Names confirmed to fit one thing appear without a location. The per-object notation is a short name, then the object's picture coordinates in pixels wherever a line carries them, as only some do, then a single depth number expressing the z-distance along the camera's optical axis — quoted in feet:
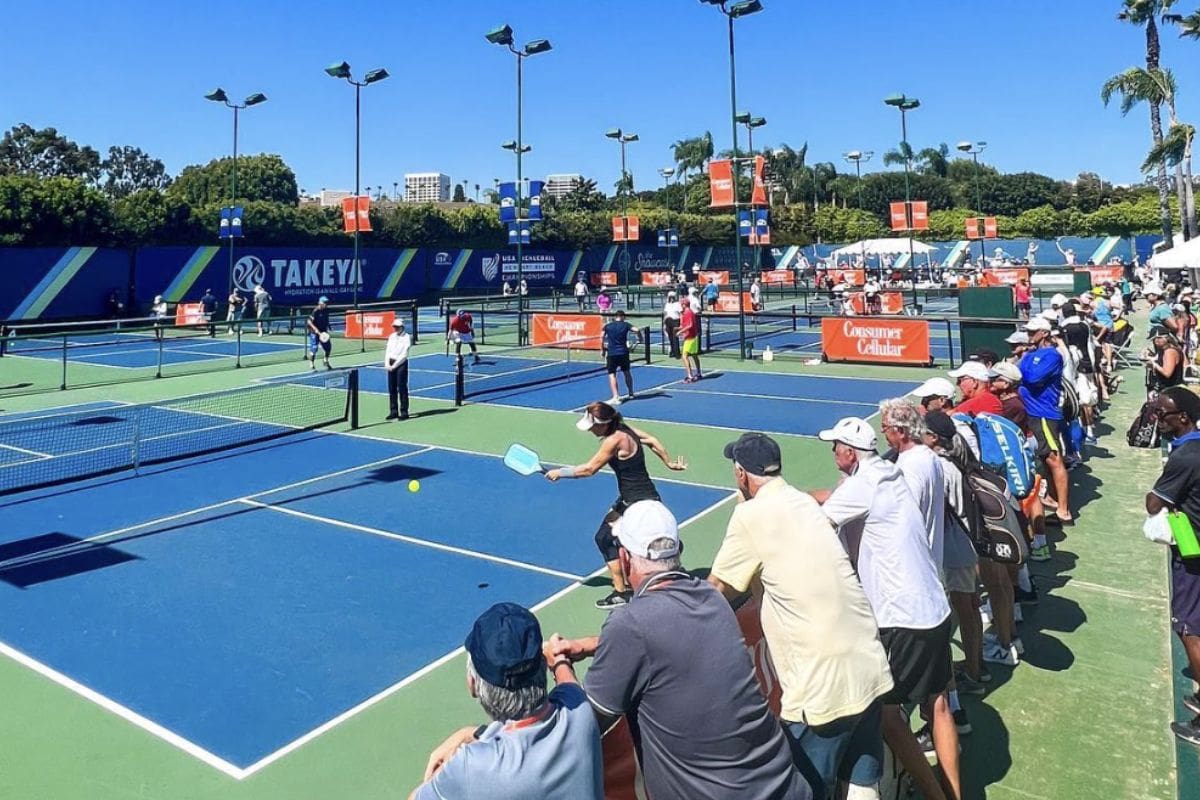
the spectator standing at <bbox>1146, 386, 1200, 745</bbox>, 16.16
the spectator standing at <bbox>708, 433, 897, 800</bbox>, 11.14
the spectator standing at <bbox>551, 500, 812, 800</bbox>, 9.30
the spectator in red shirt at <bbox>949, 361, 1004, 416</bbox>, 23.25
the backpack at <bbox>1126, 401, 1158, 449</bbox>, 25.22
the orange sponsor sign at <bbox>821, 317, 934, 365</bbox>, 73.51
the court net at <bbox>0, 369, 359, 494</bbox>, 42.16
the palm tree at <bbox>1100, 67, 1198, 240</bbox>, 106.73
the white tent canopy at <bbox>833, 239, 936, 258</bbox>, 140.44
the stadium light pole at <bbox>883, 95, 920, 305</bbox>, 106.42
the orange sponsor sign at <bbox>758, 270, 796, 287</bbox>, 183.62
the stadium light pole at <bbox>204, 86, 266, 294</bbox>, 110.73
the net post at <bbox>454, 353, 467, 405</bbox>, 58.23
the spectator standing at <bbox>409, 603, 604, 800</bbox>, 8.14
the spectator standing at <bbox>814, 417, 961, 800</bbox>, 13.25
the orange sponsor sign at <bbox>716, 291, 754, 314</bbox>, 119.65
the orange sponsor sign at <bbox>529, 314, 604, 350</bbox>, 85.51
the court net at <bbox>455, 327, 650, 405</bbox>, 65.57
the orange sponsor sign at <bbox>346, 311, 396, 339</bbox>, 96.63
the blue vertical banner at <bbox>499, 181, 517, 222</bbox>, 103.09
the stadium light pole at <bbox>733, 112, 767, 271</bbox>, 106.52
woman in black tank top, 23.47
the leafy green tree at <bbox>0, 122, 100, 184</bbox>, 309.63
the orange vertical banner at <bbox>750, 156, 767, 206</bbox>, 81.75
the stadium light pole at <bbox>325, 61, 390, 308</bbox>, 94.48
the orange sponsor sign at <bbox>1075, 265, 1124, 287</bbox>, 148.11
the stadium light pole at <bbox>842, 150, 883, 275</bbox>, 181.16
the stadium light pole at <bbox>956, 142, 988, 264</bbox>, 153.42
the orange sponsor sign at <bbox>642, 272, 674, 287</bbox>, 192.65
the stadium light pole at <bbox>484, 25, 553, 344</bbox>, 88.33
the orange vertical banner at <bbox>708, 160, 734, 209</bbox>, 80.94
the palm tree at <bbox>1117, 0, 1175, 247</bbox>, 126.00
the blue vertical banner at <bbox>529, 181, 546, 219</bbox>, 104.53
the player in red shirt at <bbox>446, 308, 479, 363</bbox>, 74.33
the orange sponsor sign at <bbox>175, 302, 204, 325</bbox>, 115.14
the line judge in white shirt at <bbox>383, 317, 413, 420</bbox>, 52.39
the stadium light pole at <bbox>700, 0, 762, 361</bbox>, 75.00
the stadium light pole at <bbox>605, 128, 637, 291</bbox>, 156.29
